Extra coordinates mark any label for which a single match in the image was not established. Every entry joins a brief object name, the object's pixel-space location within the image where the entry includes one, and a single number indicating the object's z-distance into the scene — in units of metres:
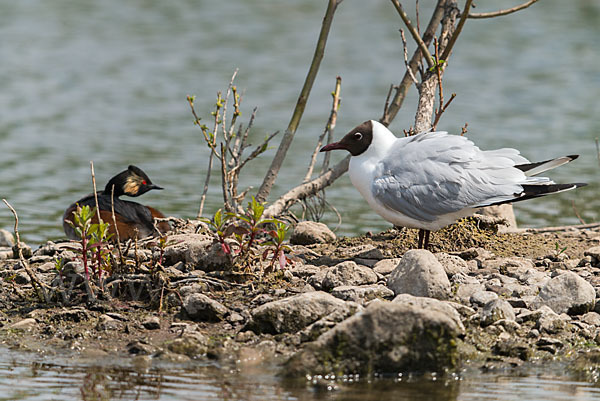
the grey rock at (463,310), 11.46
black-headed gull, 13.52
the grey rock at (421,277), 11.77
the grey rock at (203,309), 11.55
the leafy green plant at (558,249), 14.84
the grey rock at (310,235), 15.96
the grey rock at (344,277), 12.45
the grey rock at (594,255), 14.17
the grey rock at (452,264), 13.04
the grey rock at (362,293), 11.80
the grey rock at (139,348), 10.69
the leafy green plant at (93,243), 11.63
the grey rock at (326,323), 10.62
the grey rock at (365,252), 14.21
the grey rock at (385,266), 13.16
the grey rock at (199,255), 13.03
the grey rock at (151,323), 11.41
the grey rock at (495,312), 11.34
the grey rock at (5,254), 15.74
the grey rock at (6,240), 17.59
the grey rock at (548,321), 11.30
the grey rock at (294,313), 11.02
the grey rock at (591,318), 11.67
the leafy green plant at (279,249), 12.40
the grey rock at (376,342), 10.02
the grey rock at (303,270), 13.35
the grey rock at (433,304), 10.71
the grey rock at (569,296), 11.80
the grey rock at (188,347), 10.62
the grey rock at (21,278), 13.33
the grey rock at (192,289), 12.20
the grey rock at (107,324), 11.45
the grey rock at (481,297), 11.85
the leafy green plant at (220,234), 12.31
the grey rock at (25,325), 11.59
